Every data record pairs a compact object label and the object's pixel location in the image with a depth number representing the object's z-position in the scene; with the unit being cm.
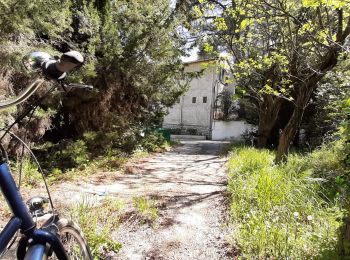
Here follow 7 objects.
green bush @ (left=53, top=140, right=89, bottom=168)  715
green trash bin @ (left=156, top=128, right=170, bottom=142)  1462
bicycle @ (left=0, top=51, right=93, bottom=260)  135
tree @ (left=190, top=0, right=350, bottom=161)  629
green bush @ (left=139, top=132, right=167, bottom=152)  1127
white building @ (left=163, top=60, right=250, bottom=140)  2226
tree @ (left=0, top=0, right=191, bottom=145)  649
